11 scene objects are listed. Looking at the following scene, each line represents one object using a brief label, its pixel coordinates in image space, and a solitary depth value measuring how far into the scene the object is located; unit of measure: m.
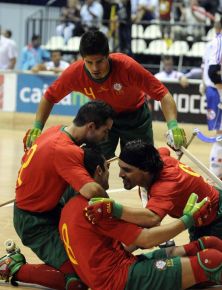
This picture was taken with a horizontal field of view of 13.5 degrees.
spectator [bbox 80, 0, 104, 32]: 19.73
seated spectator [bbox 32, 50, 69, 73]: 16.49
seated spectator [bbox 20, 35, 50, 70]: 19.39
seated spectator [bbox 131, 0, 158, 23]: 19.75
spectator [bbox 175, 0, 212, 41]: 19.38
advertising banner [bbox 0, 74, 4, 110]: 16.48
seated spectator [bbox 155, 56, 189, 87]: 16.00
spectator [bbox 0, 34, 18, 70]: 19.16
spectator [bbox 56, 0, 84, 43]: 20.09
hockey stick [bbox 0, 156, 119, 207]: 8.98
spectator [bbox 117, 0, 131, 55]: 18.34
